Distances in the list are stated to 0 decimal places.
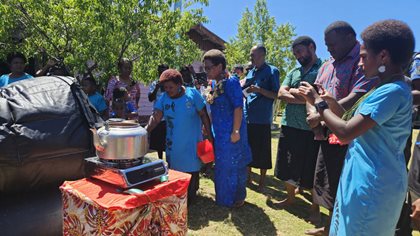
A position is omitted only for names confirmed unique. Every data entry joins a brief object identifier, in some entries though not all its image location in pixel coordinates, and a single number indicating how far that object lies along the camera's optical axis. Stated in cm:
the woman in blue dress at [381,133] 161
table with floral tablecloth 167
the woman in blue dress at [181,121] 350
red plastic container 357
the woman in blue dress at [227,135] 358
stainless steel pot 185
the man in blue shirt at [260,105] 436
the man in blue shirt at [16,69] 461
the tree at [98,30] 429
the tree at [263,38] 1795
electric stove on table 183
